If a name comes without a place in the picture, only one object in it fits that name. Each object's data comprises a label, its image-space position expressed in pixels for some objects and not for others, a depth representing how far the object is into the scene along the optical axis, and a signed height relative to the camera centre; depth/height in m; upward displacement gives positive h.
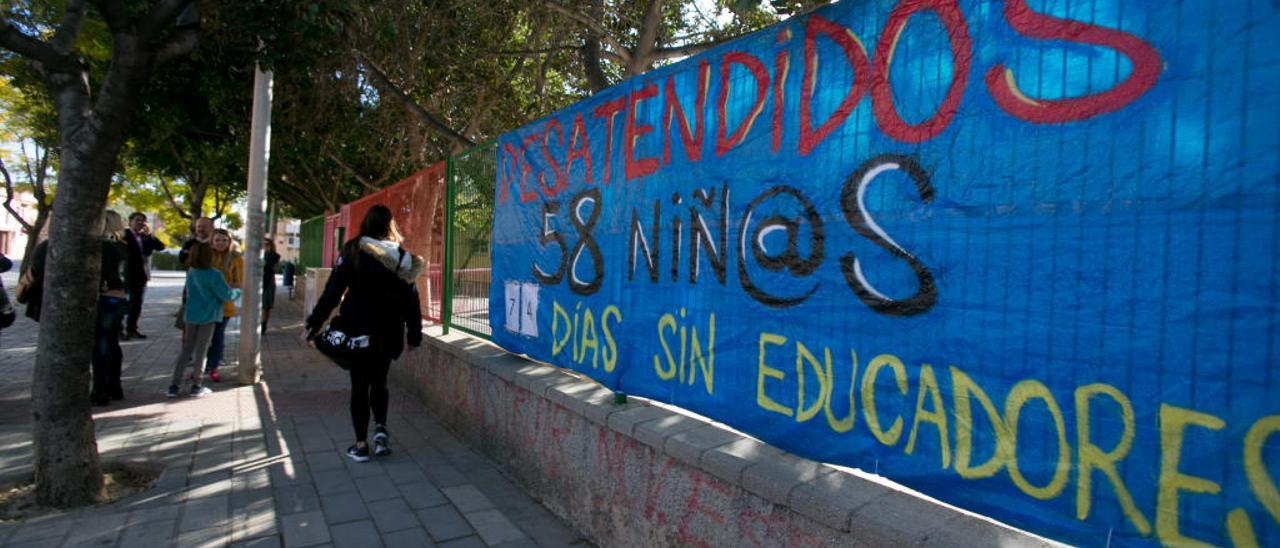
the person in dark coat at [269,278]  10.87 -0.29
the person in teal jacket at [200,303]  6.30 -0.42
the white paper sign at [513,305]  4.57 -0.26
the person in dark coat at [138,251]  7.54 +0.04
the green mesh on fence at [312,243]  14.24 +0.39
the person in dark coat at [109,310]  5.85 -0.46
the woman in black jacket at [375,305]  4.40 -0.27
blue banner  1.49 +0.07
